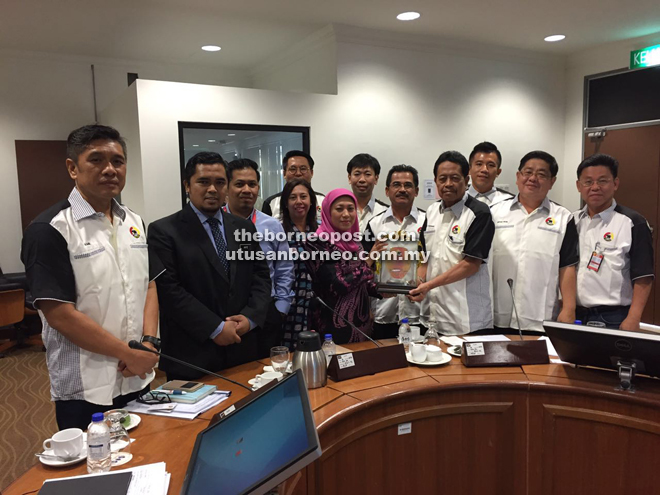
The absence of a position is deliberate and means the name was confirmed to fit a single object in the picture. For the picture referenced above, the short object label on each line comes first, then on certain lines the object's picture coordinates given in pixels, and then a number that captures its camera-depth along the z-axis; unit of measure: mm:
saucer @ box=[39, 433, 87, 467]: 1328
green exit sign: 4801
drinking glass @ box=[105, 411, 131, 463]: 1398
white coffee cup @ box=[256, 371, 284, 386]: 1849
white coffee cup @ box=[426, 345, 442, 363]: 2123
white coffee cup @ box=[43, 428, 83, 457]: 1346
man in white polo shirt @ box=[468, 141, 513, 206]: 3732
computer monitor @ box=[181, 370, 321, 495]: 956
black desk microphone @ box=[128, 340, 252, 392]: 1570
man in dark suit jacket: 2074
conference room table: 1755
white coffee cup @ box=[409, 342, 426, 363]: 2119
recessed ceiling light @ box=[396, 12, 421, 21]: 4230
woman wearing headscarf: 2531
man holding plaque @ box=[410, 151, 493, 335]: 2766
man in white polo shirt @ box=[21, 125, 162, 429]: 1640
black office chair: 4559
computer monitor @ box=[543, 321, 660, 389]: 1734
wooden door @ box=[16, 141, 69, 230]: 5434
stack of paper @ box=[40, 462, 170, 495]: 1195
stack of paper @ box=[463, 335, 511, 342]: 2250
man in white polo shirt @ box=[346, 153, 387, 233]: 3662
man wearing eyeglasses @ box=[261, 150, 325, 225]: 3477
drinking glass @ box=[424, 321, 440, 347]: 2346
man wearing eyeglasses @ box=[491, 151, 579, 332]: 2758
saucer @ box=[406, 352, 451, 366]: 2105
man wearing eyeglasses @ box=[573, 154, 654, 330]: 2594
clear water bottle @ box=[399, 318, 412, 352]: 2336
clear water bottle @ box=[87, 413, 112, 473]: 1297
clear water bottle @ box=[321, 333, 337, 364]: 2068
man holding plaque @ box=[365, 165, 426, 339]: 2996
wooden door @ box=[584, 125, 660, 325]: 5055
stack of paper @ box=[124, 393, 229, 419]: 1618
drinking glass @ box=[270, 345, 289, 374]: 1889
